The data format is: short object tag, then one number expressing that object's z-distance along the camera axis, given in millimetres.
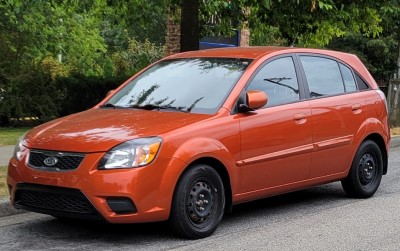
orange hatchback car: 8378
